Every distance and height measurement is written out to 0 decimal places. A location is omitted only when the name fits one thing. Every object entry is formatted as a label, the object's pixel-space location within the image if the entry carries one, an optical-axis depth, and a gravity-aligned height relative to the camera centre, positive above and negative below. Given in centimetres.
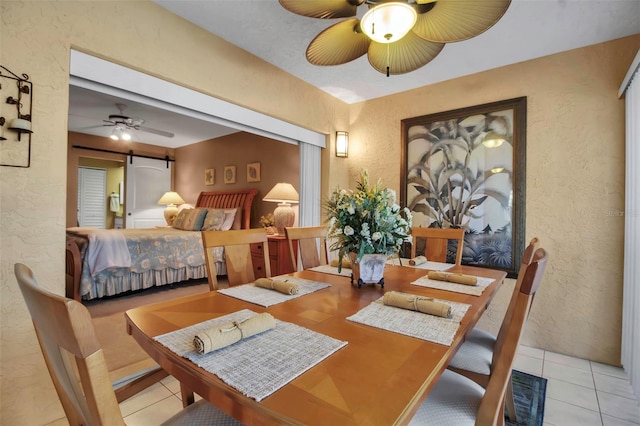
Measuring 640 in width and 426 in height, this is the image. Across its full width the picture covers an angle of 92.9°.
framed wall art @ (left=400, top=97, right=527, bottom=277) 276 +40
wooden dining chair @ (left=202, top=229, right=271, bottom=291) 166 -23
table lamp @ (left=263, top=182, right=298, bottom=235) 395 +16
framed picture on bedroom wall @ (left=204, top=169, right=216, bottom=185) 594 +70
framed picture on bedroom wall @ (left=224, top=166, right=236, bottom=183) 551 +70
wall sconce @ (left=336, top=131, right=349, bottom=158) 368 +85
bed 337 -53
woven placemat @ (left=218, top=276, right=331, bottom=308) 129 -37
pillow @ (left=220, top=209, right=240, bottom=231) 478 -11
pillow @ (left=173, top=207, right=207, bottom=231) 493 -14
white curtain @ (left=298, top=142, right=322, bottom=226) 349 +34
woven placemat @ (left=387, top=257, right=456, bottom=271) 210 -36
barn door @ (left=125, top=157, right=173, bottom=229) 634 +46
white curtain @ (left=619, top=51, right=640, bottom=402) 197 -12
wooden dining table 60 -38
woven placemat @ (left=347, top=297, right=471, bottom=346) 96 -37
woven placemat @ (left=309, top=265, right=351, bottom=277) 183 -36
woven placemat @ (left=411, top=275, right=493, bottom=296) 150 -37
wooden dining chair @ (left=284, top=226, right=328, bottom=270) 216 -23
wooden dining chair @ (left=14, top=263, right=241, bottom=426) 49 -24
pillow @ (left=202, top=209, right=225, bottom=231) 471 -13
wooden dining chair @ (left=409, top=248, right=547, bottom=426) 86 -55
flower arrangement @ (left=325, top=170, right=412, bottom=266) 147 -4
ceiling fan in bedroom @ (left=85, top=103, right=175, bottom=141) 450 +133
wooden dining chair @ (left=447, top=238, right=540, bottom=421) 143 -69
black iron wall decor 152 +46
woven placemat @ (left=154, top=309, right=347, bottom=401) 68 -38
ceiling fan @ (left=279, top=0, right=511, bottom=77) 126 +87
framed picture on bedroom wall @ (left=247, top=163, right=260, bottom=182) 503 +68
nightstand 362 -51
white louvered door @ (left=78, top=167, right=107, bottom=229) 702 +30
